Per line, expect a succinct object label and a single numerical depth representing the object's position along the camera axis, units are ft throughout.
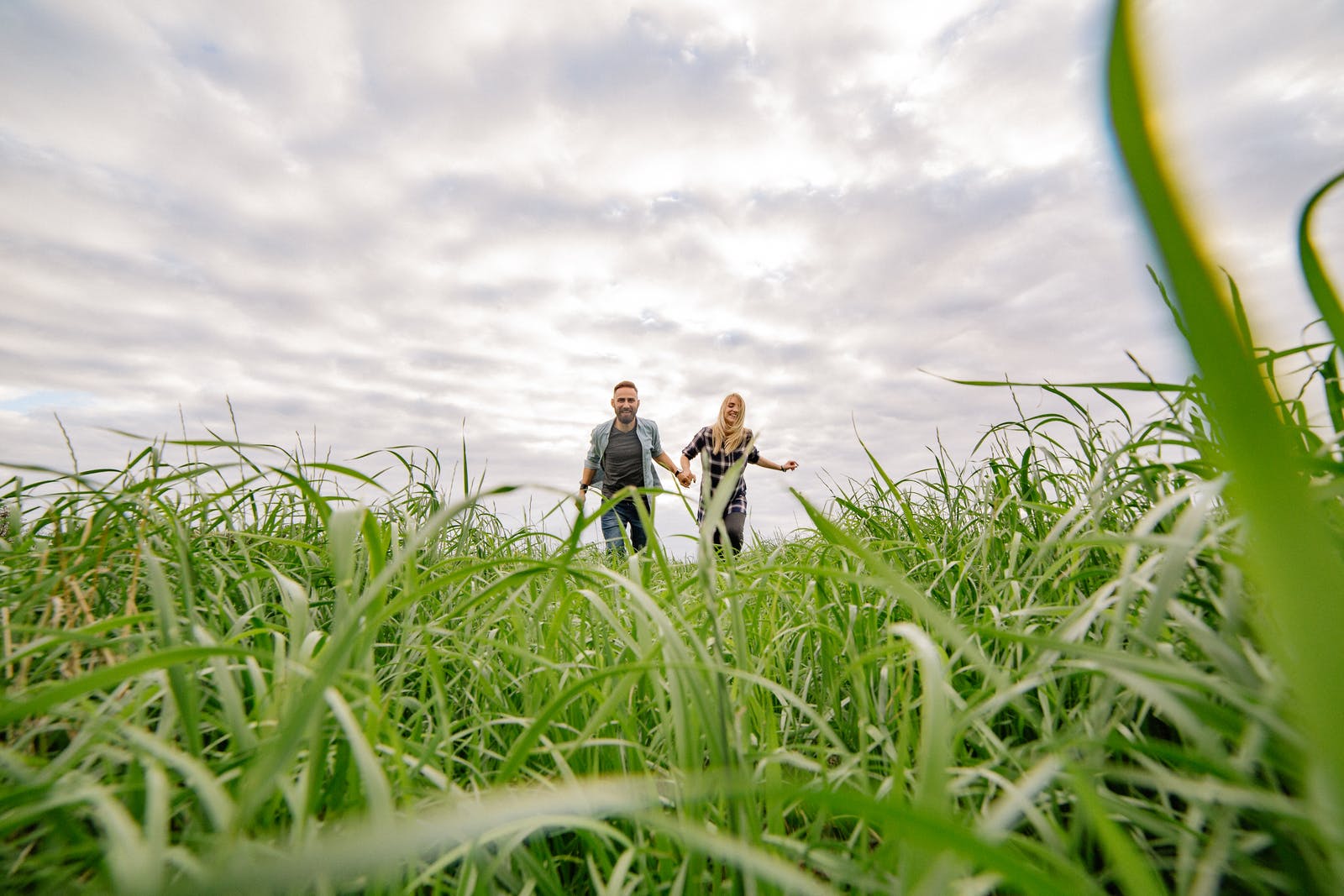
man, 27.58
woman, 24.99
